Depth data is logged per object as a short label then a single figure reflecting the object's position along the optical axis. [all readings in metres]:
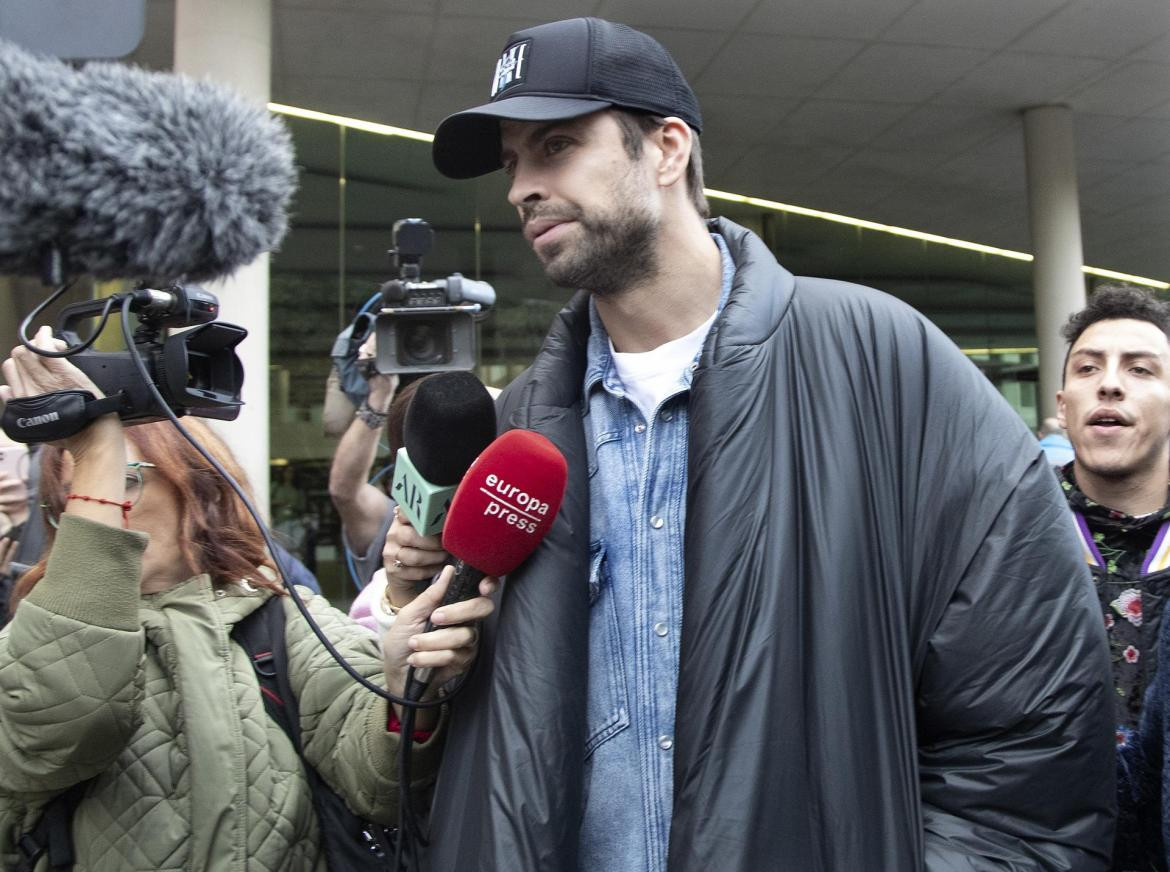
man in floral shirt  2.33
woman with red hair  1.75
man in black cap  1.45
